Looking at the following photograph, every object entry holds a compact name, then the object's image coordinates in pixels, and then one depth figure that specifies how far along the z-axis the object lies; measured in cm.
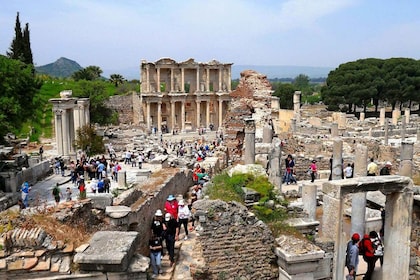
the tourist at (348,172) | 1892
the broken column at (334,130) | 3152
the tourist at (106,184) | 1692
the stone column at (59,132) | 2920
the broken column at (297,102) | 5229
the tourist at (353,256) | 953
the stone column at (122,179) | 1905
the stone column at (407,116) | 4747
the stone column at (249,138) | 1648
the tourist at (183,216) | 1101
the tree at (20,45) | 5353
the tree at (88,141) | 3044
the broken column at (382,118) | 4733
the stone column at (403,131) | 3684
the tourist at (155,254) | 884
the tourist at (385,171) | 1564
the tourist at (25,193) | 1670
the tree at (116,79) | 7996
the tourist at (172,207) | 1098
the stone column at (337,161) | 1836
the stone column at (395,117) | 4759
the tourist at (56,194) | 1614
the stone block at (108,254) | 662
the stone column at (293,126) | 4341
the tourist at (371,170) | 1775
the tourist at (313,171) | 2238
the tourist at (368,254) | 991
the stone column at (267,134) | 2018
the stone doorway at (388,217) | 939
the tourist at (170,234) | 942
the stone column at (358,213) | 1261
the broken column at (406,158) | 1673
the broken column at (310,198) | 1445
